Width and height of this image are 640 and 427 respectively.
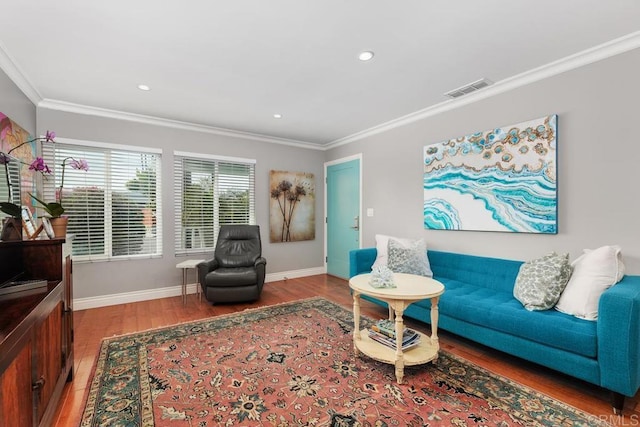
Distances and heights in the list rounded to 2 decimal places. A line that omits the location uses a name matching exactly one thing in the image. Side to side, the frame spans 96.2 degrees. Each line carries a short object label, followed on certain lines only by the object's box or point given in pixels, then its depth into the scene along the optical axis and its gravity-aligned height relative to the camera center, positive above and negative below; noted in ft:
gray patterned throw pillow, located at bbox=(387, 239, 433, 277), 10.27 -1.66
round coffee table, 6.66 -2.67
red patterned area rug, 5.46 -3.87
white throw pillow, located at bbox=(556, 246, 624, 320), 6.38 -1.57
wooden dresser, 3.68 -1.98
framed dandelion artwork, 16.22 +0.40
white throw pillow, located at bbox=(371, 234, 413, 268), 11.07 -1.38
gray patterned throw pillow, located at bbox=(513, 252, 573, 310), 7.02 -1.74
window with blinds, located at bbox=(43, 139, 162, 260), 11.37 +0.70
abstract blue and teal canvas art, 8.57 +1.12
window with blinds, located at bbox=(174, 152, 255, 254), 13.65 +0.85
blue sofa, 5.48 -2.63
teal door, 15.83 -0.03
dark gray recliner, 11.71 -2.41
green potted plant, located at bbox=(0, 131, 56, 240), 5.88 -0.18
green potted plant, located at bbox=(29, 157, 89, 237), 6.57 +0.01
